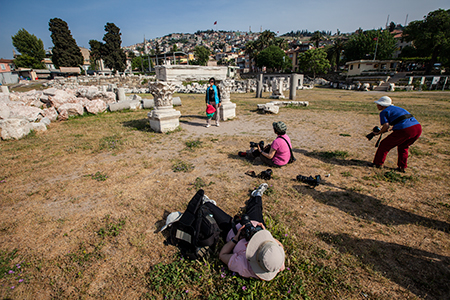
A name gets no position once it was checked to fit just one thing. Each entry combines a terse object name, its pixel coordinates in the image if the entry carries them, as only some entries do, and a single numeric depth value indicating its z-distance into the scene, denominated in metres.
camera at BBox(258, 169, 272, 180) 4.45
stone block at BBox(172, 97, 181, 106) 14.77
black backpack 2.61
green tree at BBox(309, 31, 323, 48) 61.59
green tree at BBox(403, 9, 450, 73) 34.44
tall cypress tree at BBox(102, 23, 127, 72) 49.00
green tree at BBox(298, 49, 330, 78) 46.09
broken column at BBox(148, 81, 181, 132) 7.79
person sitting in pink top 4.70
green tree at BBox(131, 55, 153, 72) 82.56
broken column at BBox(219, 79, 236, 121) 9.57
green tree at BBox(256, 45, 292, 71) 56.28
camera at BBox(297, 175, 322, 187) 4.20
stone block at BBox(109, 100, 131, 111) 12.94
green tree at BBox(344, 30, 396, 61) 48.16
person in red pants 4.47
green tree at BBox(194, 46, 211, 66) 81.94
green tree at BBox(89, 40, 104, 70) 59.72
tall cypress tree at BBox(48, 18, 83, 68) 43.50
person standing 8.62
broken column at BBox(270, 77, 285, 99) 18.09
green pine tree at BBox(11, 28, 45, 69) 51.00
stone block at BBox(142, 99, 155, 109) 14.38
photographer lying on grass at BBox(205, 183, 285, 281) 1.98
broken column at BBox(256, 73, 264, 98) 19.76
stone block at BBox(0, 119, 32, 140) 7.43
